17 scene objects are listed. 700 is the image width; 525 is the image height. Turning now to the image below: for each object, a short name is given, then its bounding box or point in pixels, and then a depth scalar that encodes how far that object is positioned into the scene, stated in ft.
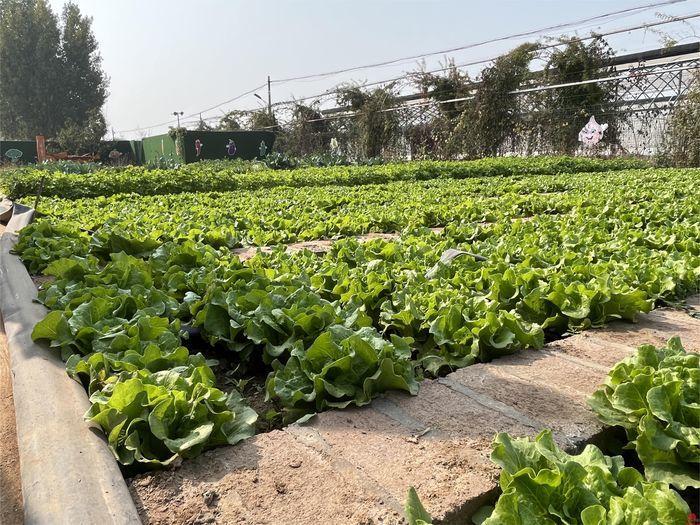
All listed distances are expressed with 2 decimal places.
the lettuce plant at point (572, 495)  3.93
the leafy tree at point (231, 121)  115.90
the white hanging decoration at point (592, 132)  60.29
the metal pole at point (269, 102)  105.29
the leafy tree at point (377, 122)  82.02
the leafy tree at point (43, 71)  133.90
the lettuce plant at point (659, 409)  5.03
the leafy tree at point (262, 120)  104.32
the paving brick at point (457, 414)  5.87
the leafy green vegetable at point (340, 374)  6.51
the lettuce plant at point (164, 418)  5.46
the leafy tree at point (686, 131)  50.34
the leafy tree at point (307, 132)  93.25
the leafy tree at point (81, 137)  114.52
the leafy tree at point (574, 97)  61.77
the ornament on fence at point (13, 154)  83.76
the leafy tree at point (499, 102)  69.67
